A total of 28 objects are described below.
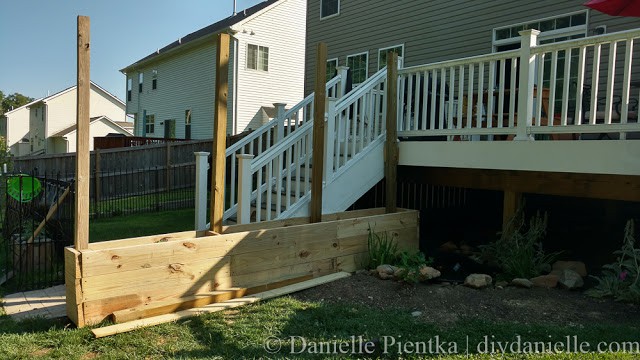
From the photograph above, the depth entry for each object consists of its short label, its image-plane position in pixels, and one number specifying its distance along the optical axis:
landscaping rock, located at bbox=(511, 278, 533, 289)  4.39
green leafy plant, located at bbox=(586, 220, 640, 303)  3.89
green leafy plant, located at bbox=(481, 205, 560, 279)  4.75
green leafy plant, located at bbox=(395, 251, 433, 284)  4.40
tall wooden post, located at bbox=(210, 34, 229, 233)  4.18
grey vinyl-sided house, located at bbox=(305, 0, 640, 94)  7.48
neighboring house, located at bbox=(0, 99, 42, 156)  44.62
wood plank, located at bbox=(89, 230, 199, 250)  3.83
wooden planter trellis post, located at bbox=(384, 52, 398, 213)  5.80
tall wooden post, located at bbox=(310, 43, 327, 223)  4.86
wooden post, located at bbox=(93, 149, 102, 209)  11.66
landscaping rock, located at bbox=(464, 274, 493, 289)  4.42
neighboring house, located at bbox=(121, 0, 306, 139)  18.48
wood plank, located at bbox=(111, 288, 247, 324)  3.50
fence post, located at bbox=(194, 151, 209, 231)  4.95
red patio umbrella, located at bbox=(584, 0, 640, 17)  4.60
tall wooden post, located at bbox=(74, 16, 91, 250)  3.43
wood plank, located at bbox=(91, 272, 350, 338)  3.30
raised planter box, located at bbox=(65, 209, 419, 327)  3.42
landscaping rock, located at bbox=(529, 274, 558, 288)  4.42
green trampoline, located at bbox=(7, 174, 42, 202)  5.67
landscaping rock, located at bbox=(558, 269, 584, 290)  4.38
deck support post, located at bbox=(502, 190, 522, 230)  5.34
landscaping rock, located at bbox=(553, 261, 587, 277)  4.85
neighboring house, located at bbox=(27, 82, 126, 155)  38.47
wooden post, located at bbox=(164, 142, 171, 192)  13.34
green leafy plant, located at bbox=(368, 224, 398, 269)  5.00
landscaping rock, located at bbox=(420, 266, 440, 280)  4.55
